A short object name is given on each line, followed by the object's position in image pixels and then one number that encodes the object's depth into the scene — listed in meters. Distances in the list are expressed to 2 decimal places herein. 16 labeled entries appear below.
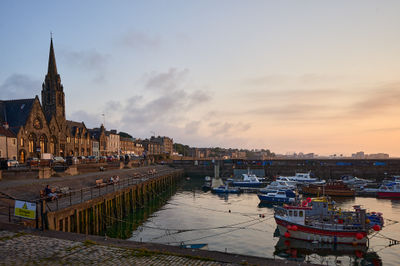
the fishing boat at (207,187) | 66.71
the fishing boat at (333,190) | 55.75
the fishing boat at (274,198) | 48.11
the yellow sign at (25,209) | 18.75
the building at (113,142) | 142.75
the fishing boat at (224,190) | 60.66
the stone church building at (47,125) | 66.12
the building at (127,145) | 163.75
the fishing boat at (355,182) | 71.02
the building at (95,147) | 113.99
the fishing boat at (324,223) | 26.83
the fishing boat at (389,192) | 53.42
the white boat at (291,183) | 66.65
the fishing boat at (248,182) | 71.42
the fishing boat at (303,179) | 74.06
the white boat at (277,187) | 56.22
